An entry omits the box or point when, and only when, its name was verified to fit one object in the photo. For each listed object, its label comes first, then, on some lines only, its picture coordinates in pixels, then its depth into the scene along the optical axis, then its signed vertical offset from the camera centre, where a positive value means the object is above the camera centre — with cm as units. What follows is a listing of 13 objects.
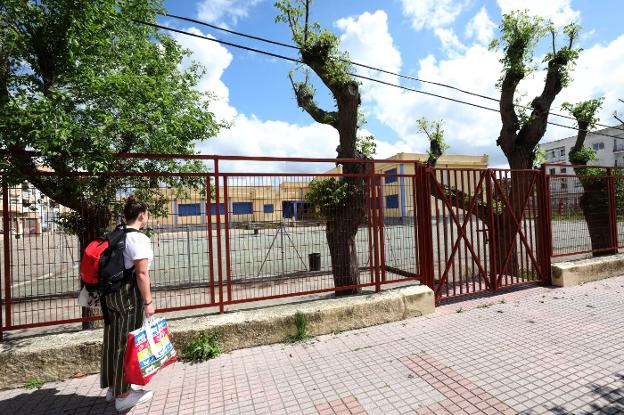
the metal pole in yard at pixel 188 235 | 497 -25
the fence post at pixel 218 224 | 434 -8
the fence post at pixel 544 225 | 674 -38
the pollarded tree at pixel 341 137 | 574 +142
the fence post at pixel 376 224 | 522 -19
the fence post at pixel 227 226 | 439 -11
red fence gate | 555 -23
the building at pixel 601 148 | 5036 +883
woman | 298 -82
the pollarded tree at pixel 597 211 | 789 -17
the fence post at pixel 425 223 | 549 -21
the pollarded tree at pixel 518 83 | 810 +301
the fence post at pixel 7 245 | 364 -21
